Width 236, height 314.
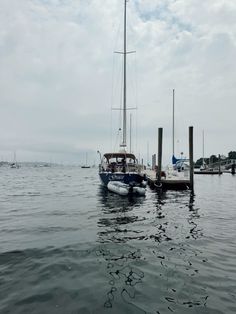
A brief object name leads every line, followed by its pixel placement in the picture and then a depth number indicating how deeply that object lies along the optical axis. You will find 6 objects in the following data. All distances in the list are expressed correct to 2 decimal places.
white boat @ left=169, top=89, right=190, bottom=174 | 35.95
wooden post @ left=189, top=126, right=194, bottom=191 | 19.86
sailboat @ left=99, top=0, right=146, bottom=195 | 17.57
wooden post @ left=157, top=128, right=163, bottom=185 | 20.12
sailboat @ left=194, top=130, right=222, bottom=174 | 51.37
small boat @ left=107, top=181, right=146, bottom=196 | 17.17
